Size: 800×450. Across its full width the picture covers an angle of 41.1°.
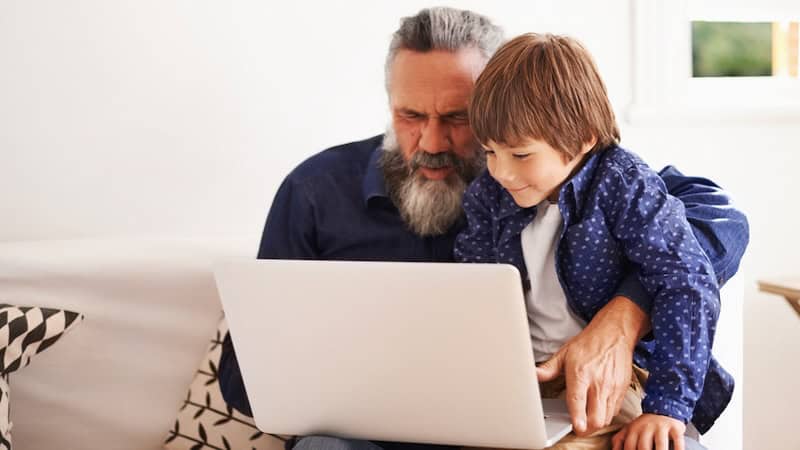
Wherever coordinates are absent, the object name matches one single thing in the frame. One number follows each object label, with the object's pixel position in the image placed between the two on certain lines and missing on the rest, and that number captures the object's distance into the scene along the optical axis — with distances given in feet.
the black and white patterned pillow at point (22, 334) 6.39
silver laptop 4.27
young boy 4.95
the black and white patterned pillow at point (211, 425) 6.83
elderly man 6.15
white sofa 7.00
